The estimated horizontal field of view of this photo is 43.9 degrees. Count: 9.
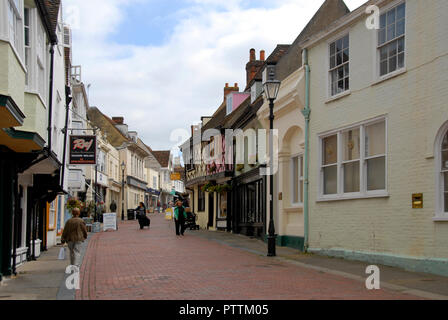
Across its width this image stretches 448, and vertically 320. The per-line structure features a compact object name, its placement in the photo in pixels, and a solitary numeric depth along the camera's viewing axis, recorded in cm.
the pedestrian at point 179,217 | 2689
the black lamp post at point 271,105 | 1619
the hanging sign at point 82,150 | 2464
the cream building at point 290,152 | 1806
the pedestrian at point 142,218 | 3347
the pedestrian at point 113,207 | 4497
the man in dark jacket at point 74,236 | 1284
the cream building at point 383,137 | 1174
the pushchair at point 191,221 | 3359
